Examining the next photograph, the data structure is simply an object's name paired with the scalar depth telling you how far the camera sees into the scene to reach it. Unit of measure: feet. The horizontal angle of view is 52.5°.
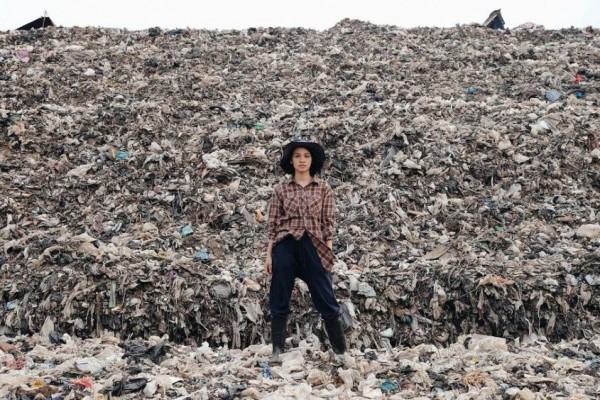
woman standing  13.07
